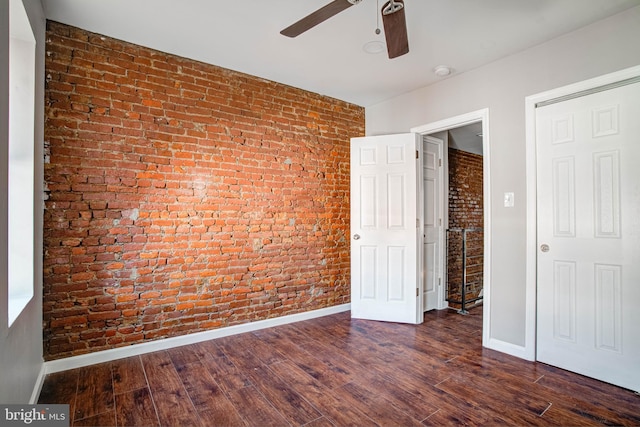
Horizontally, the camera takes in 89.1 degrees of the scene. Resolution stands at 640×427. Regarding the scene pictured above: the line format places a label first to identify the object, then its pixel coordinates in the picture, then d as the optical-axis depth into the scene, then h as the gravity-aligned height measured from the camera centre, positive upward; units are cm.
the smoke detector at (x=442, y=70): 306 +138
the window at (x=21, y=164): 196 +32
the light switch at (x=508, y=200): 283 +12
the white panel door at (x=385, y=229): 361 -17
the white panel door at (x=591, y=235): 221 -16
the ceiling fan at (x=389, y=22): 164 +104
